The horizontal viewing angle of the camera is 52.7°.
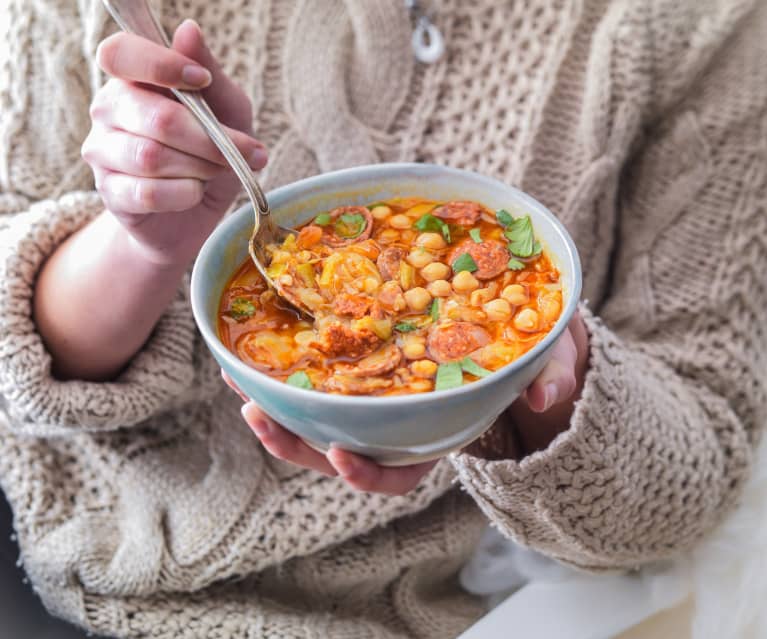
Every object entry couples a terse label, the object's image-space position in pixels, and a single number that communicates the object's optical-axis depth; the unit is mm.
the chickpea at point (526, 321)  581
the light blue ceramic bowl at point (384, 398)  504
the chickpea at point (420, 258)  644
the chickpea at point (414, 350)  565
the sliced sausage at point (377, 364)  552
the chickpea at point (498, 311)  592
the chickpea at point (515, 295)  606
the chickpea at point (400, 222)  690
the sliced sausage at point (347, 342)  566
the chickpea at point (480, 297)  609
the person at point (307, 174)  895
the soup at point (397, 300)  558
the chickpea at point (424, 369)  546
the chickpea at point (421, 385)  538
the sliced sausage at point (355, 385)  539
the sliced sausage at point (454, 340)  559
